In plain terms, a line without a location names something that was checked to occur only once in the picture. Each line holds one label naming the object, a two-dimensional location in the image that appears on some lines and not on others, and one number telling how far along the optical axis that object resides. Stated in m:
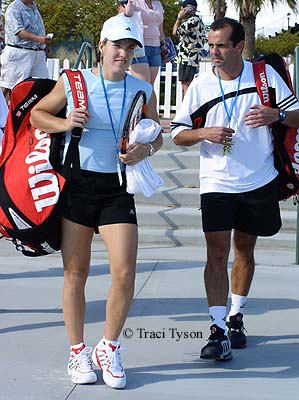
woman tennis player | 4.75
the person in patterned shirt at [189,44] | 12.63
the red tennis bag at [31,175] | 4.83
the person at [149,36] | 10.40
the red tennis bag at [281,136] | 5.44
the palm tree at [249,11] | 27.17
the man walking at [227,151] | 5.37
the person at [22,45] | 10.56
